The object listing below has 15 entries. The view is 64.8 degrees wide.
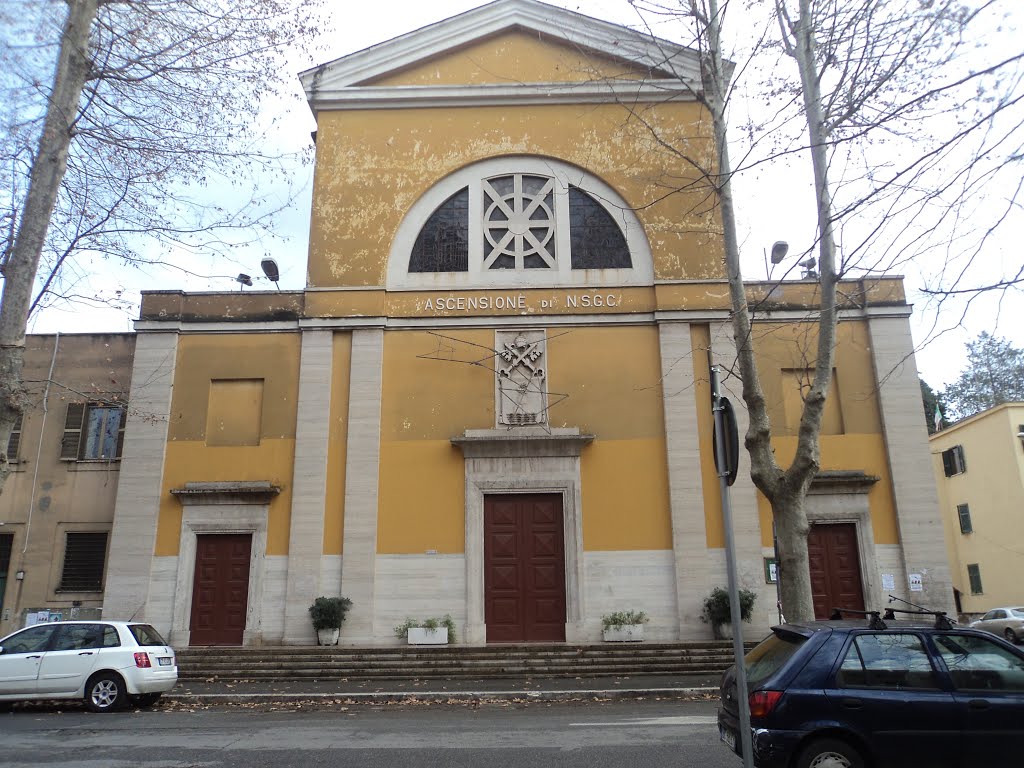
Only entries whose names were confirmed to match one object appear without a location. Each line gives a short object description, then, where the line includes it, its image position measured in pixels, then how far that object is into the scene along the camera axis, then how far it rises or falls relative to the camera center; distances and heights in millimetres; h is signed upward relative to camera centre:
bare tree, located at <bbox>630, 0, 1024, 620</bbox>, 11656 +4037
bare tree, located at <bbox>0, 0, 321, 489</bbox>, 10539 +5674
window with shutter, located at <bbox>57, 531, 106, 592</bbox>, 19703 +898
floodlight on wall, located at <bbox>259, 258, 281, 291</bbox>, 21812 +8605
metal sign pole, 5668 +164
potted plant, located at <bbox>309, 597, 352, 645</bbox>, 17281 -448
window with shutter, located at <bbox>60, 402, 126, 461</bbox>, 20516 +4160
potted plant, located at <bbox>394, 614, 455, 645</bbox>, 17469 -748
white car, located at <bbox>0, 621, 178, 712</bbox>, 12414 -987
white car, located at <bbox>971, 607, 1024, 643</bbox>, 26202 -1095
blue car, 6441 -864
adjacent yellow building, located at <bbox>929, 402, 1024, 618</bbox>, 31422 +3478
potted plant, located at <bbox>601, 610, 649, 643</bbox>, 17469 -699
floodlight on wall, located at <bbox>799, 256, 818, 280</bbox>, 19231 +7710
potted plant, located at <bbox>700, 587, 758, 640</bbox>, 17212 -374
